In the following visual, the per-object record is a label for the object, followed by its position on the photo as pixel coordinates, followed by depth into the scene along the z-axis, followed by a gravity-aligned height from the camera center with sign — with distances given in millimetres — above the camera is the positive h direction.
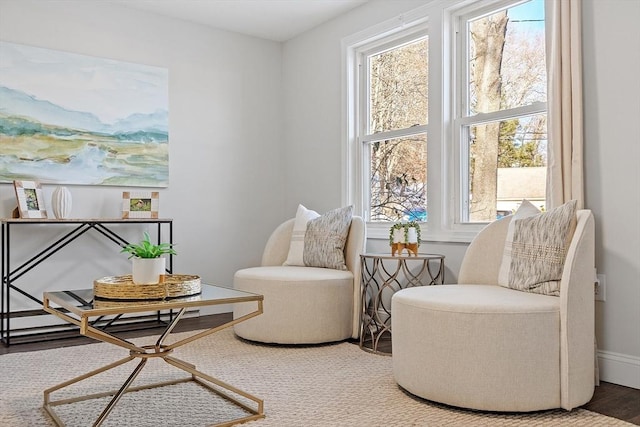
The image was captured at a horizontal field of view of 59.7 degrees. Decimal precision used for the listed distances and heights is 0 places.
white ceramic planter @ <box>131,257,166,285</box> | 2203 -229
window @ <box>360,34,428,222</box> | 3928 +622
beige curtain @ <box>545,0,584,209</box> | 2756 +524
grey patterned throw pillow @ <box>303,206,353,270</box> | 3721 -183
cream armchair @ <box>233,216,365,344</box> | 3336 -562
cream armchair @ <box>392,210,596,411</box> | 2174 -534
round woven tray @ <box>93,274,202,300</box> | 2070 -290
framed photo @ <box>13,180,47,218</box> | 3623 +101
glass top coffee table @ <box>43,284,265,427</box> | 1904 -395
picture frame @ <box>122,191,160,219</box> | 4059 +72
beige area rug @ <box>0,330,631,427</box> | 2146 -800
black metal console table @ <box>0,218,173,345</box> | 3545 -234
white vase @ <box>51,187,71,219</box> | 3757 +82
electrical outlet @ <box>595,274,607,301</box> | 2680 -367
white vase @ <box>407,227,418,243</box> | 3381 -139
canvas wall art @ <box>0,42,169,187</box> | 3793 +687
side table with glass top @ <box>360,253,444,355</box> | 3295 -463
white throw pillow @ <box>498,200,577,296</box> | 2410 -174
